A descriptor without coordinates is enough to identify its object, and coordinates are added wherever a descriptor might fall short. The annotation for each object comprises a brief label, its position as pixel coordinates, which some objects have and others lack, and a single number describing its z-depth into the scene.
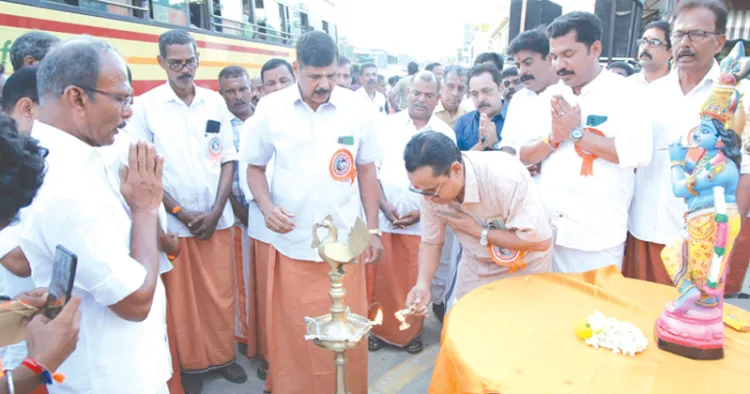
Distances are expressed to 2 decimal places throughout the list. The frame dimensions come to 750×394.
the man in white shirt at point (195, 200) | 2.95
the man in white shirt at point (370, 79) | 8.27
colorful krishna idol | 1.51
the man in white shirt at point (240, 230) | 3.48
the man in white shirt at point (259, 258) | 3.10
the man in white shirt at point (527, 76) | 2.90
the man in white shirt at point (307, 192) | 2.60
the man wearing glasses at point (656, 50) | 4.37
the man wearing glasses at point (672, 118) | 2.26
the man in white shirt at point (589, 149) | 2.24
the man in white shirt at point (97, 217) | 1.34
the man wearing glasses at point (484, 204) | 1.96
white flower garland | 1.59
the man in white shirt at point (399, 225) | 3.53
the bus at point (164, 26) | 3.64
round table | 1.43
